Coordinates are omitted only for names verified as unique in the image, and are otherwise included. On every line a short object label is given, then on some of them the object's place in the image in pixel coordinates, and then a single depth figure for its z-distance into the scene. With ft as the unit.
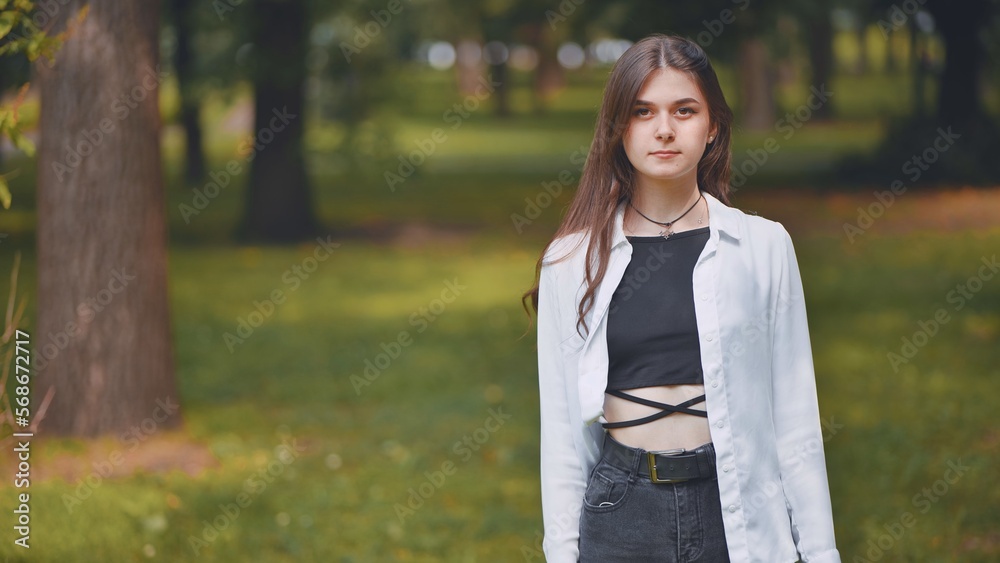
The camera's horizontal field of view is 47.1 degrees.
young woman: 8.56
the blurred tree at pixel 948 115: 67.82
